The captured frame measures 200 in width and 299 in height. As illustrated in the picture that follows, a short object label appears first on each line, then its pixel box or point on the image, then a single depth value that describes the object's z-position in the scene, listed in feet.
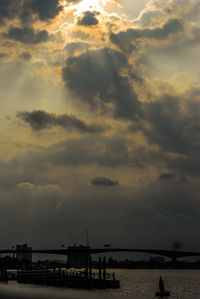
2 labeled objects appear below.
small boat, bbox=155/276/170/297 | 280.84
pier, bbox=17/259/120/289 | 307.17
